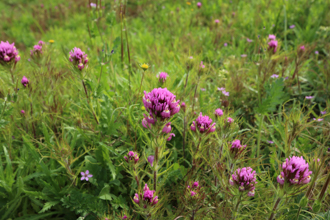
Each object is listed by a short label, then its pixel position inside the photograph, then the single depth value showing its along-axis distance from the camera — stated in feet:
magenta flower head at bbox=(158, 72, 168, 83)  2.41
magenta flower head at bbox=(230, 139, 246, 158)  2.08
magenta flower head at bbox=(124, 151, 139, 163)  2.07
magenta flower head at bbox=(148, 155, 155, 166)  2.10
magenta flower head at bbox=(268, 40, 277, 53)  2.66
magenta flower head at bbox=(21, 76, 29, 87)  2.47
